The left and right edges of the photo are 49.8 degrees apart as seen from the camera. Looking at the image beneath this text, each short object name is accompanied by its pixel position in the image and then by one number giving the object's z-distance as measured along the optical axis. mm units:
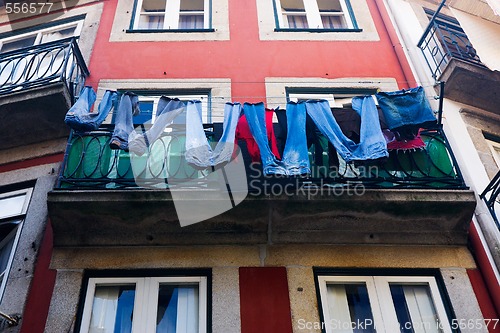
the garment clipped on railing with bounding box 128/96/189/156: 6379
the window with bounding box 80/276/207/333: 5832
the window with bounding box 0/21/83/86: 10273
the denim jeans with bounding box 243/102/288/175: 6105
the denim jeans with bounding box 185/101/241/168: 6211
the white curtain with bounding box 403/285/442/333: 5906
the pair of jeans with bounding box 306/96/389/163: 6328
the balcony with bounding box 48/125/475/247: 6277
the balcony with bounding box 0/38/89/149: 7668
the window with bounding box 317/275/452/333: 5887
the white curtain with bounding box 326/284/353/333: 5892
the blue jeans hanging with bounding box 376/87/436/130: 6855
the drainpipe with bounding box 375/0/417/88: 8912
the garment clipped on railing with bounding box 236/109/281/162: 6586
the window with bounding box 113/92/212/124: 8250
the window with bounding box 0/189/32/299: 6654
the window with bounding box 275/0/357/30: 10188
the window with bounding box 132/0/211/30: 10125
